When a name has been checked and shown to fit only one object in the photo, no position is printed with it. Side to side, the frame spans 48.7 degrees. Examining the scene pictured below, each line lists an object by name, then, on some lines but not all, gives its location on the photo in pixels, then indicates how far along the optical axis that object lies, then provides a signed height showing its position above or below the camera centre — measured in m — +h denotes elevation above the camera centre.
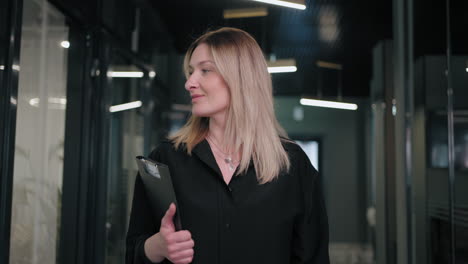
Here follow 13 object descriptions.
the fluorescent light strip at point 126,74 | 4.23 +0.83
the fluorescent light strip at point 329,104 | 10.26 +1.31
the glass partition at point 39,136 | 2.75 +0.16
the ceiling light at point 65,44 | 3.47 +0.81
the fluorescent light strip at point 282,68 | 7.08 +1.35
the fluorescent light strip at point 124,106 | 4.32 +0.54
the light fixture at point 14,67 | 2.41 +0.47
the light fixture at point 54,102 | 2.94 +0.39
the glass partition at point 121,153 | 4.33 +0.11
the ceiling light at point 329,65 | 9.03 +1.81
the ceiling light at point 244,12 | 6.05 +1.82
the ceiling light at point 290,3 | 3.68 +1.17
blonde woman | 1.38 -0.03
